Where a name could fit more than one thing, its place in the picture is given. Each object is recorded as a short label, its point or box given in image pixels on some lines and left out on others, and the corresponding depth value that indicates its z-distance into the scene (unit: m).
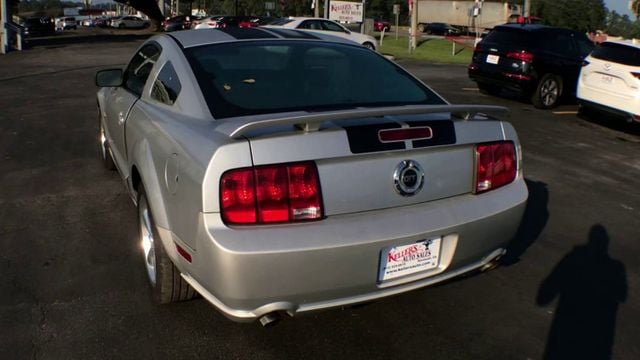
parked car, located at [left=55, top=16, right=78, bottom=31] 51.56
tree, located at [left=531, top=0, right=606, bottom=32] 80.31
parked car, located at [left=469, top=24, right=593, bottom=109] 11.32
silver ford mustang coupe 2.44
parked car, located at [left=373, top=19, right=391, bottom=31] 53.39
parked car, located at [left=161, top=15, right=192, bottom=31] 37.12
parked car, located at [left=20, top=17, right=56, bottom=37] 36.53
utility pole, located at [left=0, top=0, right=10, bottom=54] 20.44
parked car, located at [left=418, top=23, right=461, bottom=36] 57.88
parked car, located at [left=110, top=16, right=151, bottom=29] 52.09
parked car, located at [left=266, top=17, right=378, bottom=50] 20.27
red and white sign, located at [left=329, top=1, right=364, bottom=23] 29.16
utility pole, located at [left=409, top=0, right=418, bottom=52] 27.67
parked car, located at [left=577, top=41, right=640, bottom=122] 9.05
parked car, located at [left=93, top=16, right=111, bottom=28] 57.55
